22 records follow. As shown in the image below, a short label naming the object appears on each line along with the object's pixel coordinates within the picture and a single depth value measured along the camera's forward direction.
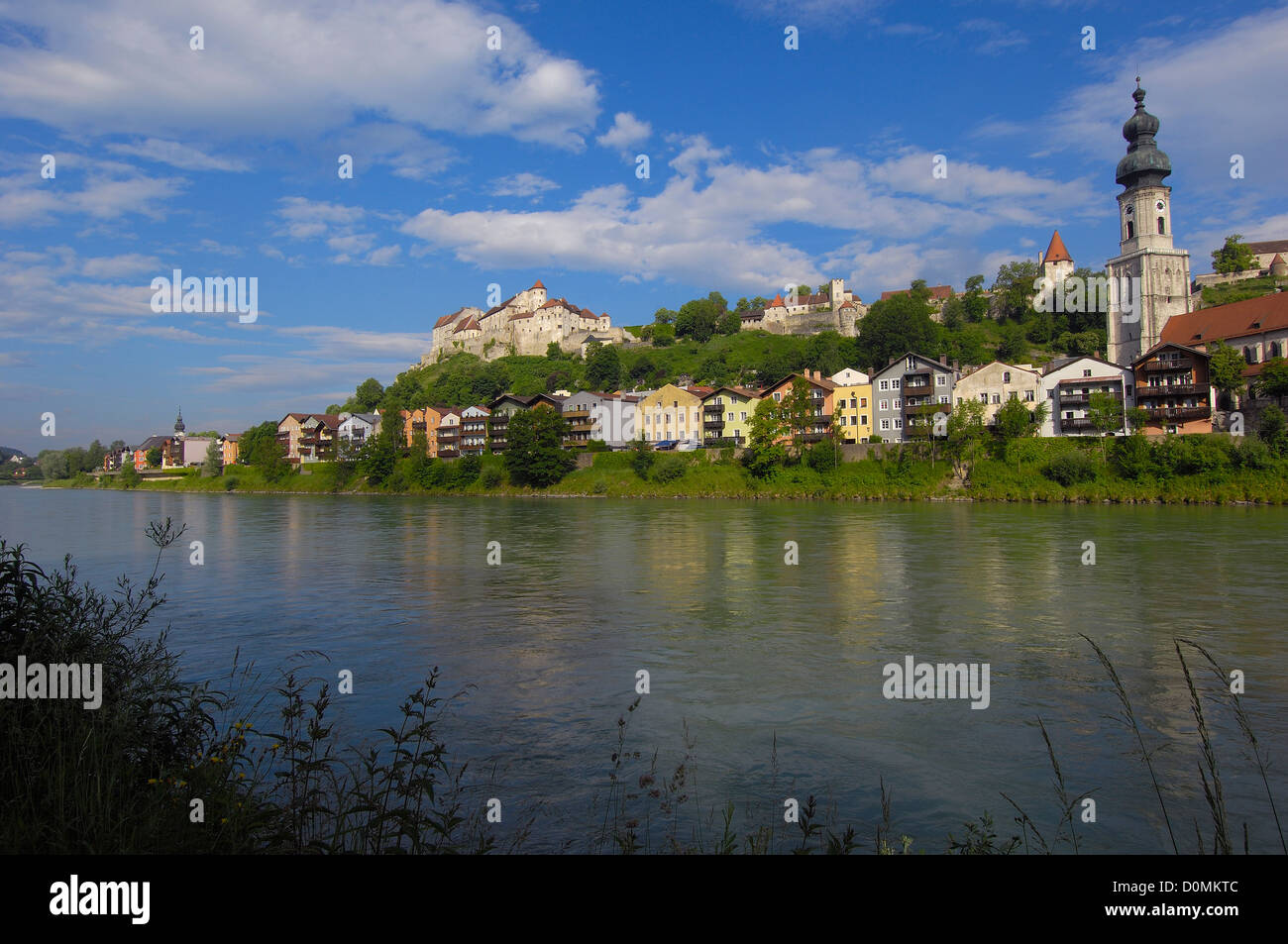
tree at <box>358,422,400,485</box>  94.38
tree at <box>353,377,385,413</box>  162.12
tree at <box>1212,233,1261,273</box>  123.19
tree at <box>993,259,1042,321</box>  127.50
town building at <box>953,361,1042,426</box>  72.12
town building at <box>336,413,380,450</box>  120.06
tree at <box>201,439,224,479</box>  112.06
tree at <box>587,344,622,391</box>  131.50
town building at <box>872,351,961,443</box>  75.81
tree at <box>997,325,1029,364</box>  110.81
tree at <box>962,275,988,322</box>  133.88
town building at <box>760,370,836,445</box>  75.71
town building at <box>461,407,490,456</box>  101.12
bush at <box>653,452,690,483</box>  76.75
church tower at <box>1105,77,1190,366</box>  89.19
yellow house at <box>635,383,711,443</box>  90.62
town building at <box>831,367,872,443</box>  80.19
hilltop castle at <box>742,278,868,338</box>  145.50
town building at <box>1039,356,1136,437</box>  69.25
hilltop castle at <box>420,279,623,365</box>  161.50
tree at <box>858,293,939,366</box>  112.81
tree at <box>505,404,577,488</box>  82.25
